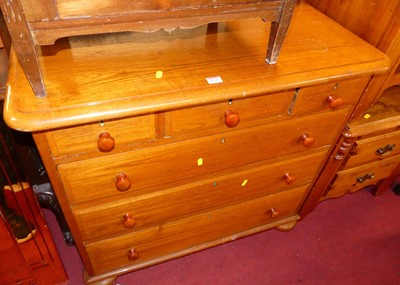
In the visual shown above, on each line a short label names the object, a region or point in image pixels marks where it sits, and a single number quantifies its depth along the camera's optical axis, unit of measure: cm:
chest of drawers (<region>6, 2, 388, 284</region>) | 96
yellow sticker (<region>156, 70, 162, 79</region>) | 103
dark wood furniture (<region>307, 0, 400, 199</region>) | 131
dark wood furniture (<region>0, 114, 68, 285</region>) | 145
